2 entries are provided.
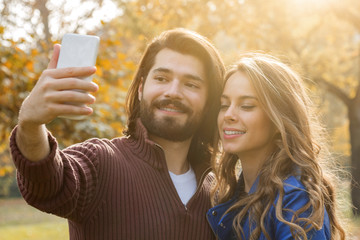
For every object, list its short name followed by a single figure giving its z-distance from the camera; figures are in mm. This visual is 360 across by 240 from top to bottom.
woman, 2496
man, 1763
